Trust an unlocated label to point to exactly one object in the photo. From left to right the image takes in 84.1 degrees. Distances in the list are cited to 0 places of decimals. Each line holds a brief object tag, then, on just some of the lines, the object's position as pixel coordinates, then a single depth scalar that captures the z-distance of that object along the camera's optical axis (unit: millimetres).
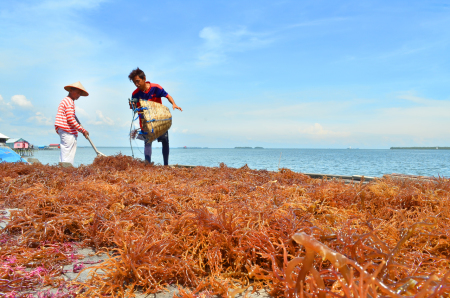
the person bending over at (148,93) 6611
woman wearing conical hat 6318
